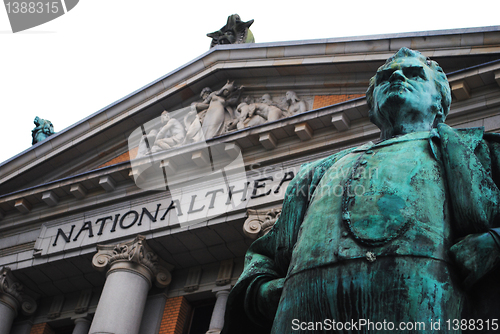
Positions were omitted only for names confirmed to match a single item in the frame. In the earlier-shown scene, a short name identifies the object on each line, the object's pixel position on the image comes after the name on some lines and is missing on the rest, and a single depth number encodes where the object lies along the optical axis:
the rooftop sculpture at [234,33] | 19.83
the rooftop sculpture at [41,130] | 21.12
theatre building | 14.28
